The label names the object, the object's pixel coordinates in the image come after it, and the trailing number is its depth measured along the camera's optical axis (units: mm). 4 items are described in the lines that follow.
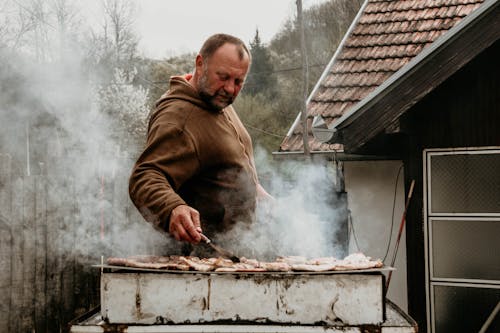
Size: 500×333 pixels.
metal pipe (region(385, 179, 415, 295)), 6551
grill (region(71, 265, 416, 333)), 2824
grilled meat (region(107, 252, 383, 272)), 2914
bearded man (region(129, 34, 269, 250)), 3426
